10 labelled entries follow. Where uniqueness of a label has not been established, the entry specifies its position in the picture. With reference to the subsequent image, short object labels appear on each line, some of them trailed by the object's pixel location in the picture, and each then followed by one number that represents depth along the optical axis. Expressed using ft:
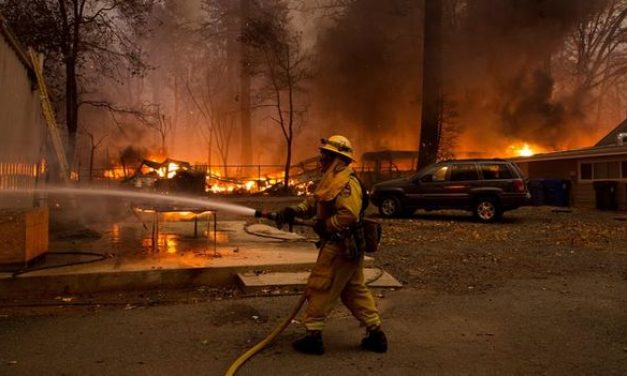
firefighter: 12.92
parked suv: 46.01
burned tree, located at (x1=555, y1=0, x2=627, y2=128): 120.78
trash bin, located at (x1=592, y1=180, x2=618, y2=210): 61.00
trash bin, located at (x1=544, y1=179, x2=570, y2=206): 68.33
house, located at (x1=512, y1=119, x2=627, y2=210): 61.26
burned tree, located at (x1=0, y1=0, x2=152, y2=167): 54.24
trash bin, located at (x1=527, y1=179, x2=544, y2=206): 69.36
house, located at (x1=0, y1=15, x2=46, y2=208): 25.62
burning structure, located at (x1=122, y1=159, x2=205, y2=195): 38.27
